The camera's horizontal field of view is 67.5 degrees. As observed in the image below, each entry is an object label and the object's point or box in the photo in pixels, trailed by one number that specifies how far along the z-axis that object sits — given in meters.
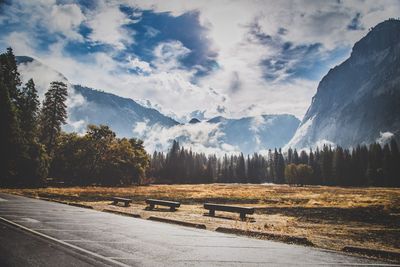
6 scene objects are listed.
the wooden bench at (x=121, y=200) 25.71
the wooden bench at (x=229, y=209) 19.55
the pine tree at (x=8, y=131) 41.78
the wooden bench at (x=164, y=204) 23.60
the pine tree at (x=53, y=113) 63.03
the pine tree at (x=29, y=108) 52.39
